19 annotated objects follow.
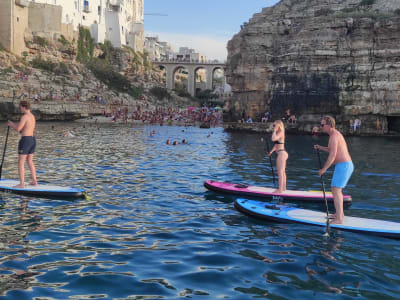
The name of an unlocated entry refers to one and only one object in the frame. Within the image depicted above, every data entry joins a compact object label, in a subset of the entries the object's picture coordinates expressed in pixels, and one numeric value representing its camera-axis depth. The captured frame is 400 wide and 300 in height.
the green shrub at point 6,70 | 53.67
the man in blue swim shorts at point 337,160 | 7.85
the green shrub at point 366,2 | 43.97
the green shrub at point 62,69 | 65.12
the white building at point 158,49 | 132.75
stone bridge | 107.81
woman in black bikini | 10.77
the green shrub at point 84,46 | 76.25
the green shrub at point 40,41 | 66.38
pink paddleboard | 10.45
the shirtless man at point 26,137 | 10.05
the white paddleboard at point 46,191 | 10.23
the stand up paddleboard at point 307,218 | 7.66
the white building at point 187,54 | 161.62
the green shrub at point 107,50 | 84.04
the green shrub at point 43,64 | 63.34
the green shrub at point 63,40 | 70.62
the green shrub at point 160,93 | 84.19
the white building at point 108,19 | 77.25
